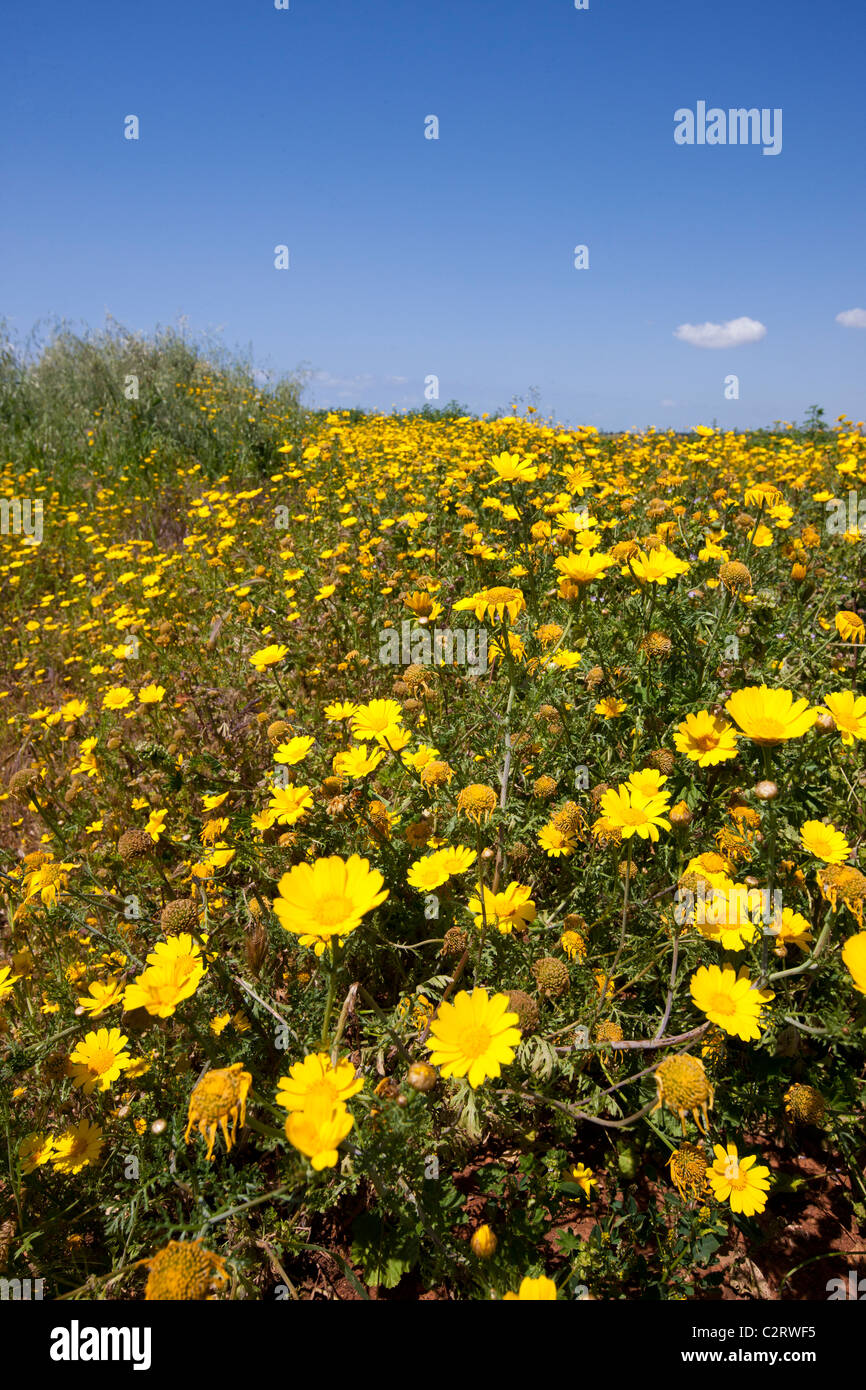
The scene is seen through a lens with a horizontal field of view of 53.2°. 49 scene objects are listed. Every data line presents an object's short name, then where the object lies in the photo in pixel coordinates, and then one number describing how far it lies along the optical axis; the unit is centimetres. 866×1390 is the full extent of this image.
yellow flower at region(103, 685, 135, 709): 98
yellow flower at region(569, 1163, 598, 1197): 52
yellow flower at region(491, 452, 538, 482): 91
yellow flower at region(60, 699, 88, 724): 98
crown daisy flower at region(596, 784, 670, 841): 54
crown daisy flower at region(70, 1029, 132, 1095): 56
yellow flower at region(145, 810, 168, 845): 78
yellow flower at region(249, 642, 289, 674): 84
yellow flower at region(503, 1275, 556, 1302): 39
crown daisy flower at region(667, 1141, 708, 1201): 50
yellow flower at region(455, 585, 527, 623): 64
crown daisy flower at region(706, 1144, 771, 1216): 49
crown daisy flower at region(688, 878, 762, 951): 48
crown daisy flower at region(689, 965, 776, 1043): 47
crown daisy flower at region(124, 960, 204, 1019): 47
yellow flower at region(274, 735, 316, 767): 65
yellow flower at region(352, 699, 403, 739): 67
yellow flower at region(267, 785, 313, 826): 60
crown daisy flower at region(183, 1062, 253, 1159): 39
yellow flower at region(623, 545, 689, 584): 63
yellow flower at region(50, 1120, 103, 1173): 54
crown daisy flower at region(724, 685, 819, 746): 49
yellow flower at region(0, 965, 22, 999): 59
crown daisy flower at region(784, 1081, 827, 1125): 51
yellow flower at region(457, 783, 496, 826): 55
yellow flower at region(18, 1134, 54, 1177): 53
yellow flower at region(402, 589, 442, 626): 76
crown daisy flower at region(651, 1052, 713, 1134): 41
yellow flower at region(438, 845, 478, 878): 58
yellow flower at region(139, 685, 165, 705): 85
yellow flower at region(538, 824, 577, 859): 60
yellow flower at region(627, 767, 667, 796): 56
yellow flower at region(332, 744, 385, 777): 64
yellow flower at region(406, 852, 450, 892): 57
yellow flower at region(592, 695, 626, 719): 65
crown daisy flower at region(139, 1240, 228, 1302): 39
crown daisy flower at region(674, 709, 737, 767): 56
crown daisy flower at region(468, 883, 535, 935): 55
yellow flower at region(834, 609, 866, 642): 68
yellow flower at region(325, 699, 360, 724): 73
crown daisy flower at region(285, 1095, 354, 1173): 37
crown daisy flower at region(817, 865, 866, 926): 46
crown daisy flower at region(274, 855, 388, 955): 44
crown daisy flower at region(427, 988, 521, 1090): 43
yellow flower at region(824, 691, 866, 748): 53
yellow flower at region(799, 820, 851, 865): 53
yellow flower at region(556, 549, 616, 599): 63
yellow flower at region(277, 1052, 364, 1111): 40
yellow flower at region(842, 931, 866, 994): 42
